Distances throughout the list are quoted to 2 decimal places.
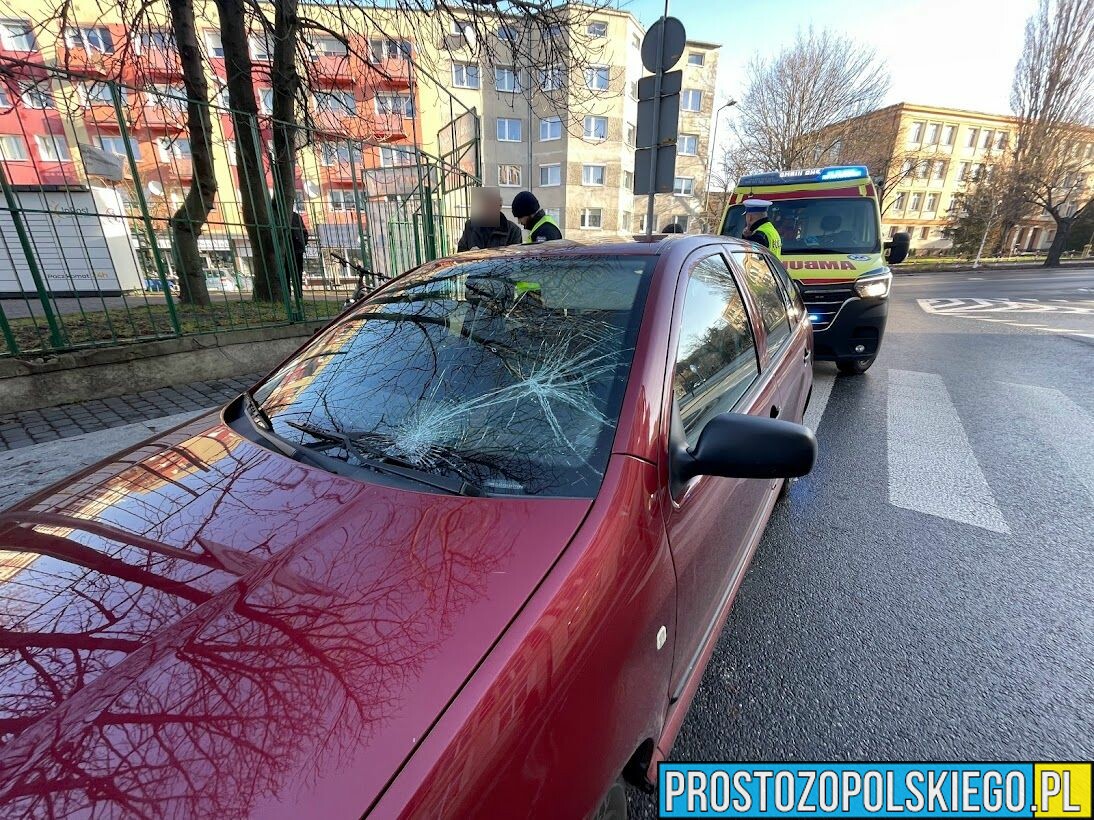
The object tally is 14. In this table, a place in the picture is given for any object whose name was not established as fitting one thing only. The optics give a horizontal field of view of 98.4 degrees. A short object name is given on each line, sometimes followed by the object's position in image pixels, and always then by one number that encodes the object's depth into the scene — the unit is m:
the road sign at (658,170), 5.32
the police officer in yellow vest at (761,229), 5.25
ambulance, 5.14
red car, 0.68
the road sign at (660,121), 5.15
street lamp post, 22.44
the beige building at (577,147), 27.19
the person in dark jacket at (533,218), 4.50
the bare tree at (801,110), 21.31
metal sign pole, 4.98
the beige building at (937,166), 41.00
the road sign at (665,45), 4.89
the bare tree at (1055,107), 23.98
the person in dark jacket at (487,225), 5.20
